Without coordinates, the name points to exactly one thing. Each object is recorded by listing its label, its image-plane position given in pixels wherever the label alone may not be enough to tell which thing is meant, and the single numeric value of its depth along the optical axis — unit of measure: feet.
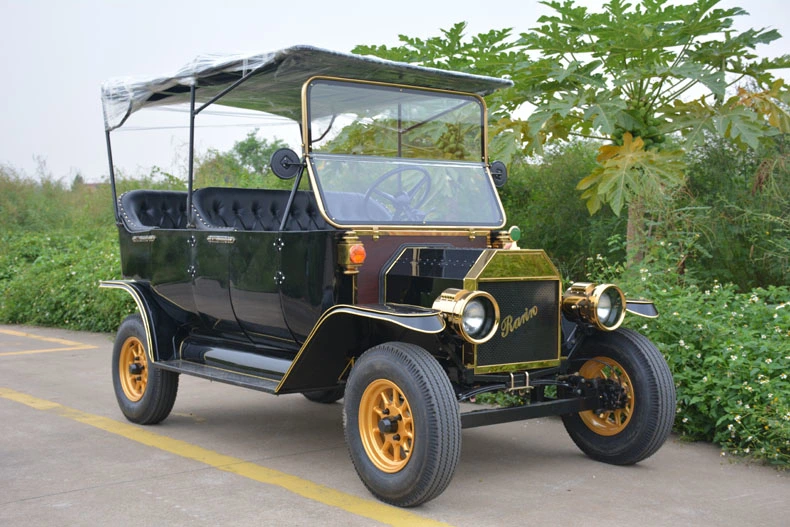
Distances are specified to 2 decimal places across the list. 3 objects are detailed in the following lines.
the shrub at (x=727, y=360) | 18.39
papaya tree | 24.93
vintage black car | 16.05
